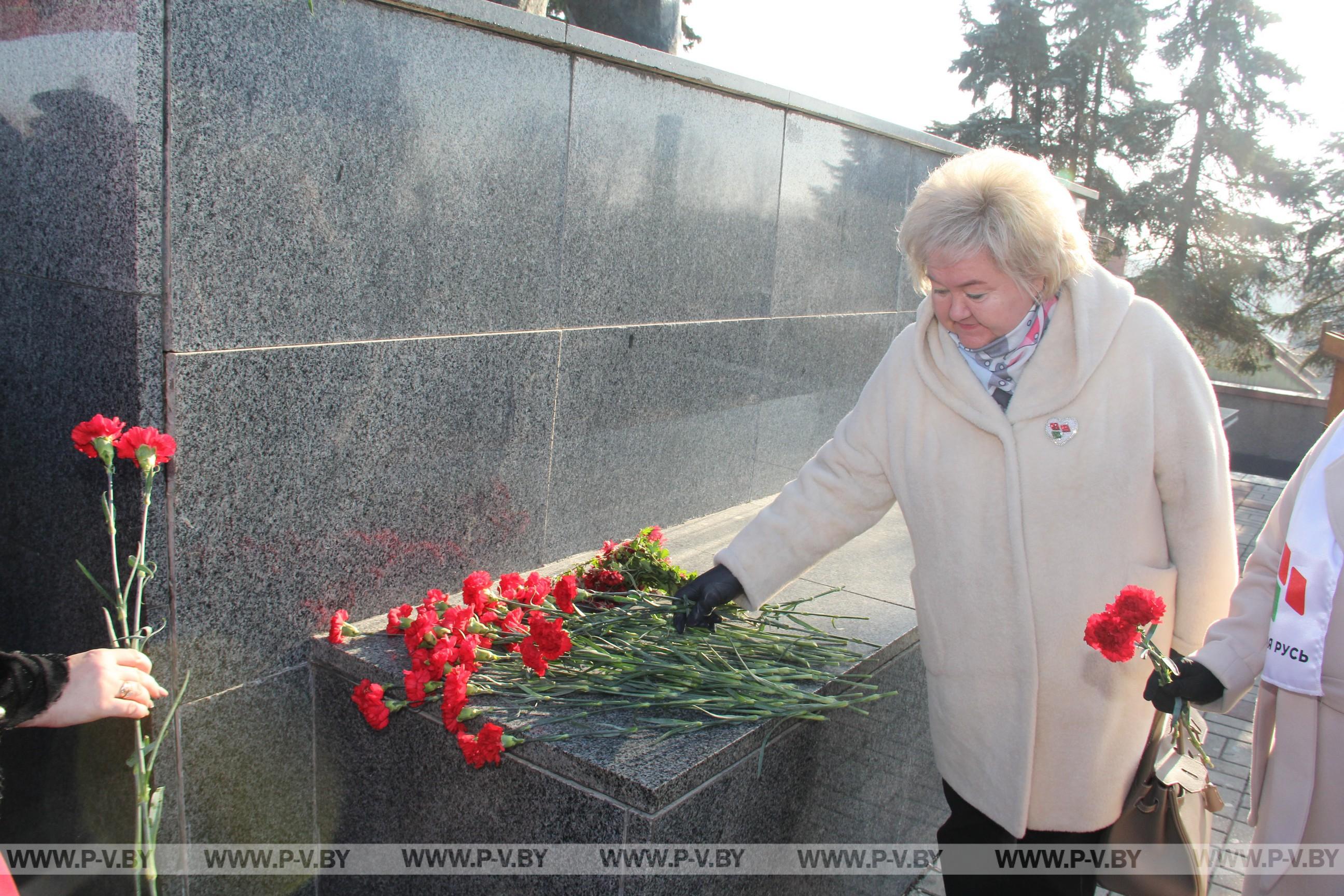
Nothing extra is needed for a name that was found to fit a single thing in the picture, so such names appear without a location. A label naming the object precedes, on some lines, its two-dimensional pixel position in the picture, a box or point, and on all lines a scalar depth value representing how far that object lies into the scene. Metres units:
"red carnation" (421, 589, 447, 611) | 2.92
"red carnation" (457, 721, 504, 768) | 2.41
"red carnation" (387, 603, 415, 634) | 2.91
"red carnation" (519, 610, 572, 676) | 2.55
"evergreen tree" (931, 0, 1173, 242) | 20.77
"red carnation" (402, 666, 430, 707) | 2.59
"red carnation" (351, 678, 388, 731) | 2.60
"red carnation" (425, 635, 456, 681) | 2.62
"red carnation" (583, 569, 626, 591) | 3.21
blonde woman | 2.34
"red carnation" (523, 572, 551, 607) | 2.97
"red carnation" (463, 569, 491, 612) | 2.94
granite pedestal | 2.40
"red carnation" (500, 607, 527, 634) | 2.93
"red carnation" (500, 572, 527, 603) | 3.05
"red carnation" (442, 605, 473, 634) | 2.77
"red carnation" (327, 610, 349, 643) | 2.84
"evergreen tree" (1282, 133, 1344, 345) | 19.78
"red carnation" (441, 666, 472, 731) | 2.48
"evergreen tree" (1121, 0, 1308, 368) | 20.16
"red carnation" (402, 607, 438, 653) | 2.71
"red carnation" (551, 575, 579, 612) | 2.89
